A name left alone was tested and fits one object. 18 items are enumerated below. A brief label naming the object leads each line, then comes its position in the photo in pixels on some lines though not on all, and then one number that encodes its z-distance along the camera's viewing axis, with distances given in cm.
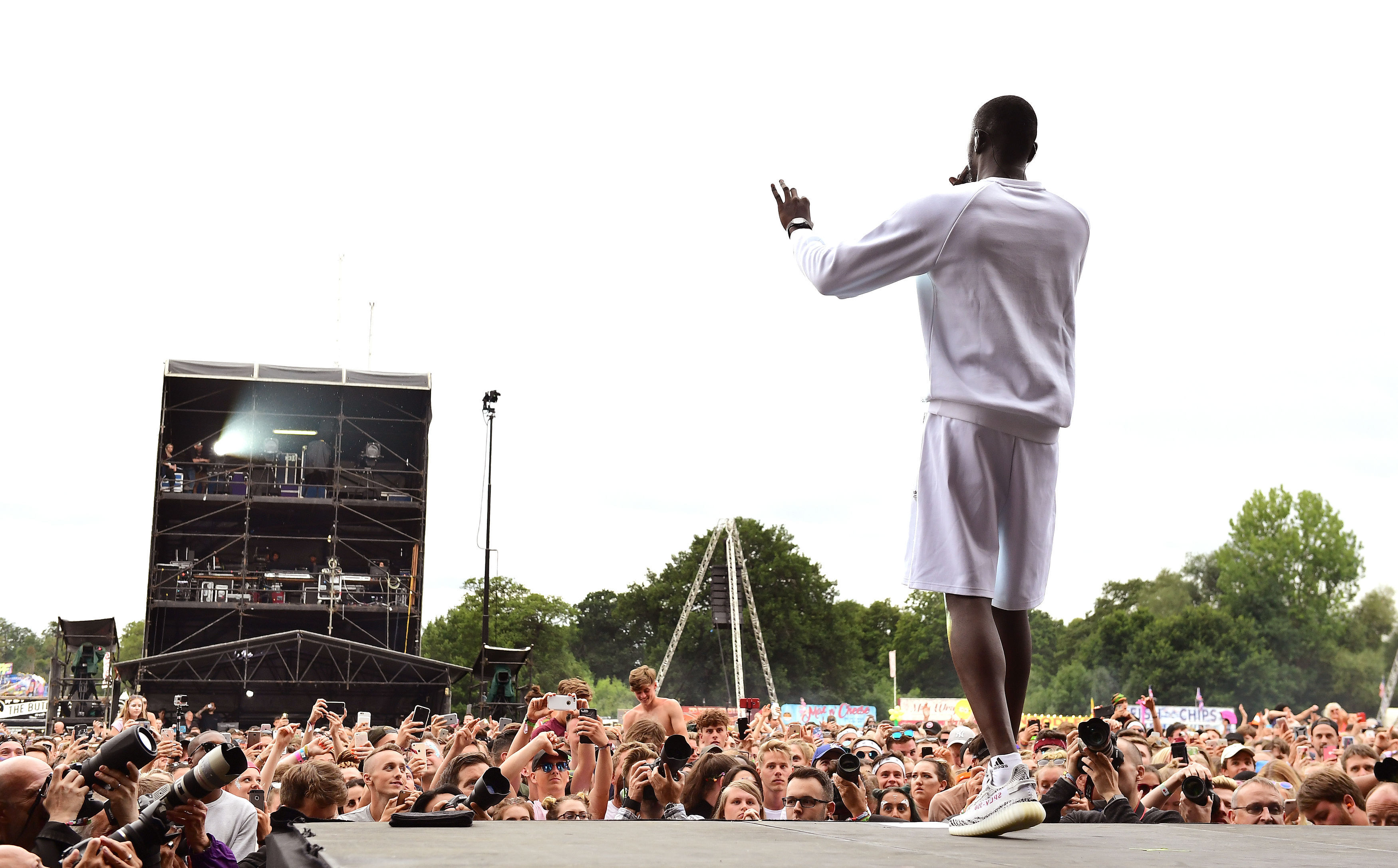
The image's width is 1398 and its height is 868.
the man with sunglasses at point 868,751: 633
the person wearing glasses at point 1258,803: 512
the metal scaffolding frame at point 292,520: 2625
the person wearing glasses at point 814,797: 491
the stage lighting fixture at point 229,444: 2859
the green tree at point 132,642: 8738
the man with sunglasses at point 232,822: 396
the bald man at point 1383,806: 461
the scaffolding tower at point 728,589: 3256
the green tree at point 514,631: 6125
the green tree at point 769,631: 5819
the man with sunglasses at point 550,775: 522
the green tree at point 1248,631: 6062
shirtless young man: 648
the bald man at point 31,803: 318
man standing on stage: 282
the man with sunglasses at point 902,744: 848
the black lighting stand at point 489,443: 2277
